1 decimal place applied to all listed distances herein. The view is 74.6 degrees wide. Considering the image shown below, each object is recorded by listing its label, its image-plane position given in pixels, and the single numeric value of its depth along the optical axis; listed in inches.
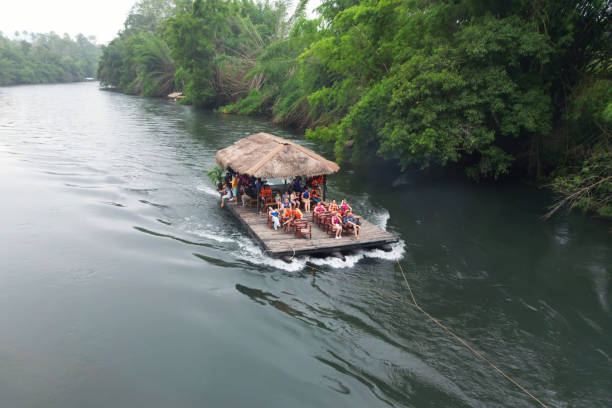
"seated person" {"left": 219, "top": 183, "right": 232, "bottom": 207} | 656.4
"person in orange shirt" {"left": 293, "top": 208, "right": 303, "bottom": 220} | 531.8
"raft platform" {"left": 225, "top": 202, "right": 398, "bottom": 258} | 478.0
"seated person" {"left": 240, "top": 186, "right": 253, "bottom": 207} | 622.8
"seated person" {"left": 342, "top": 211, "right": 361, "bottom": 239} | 506.4
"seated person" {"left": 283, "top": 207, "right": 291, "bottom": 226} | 535.5
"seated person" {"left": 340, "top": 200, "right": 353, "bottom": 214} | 524.9
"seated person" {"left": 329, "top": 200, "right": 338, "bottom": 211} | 551.3
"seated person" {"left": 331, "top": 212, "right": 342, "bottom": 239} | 506.9
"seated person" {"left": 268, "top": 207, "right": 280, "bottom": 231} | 532.4
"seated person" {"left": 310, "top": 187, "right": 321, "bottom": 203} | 638.2
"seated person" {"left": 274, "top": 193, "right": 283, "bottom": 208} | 564.3
